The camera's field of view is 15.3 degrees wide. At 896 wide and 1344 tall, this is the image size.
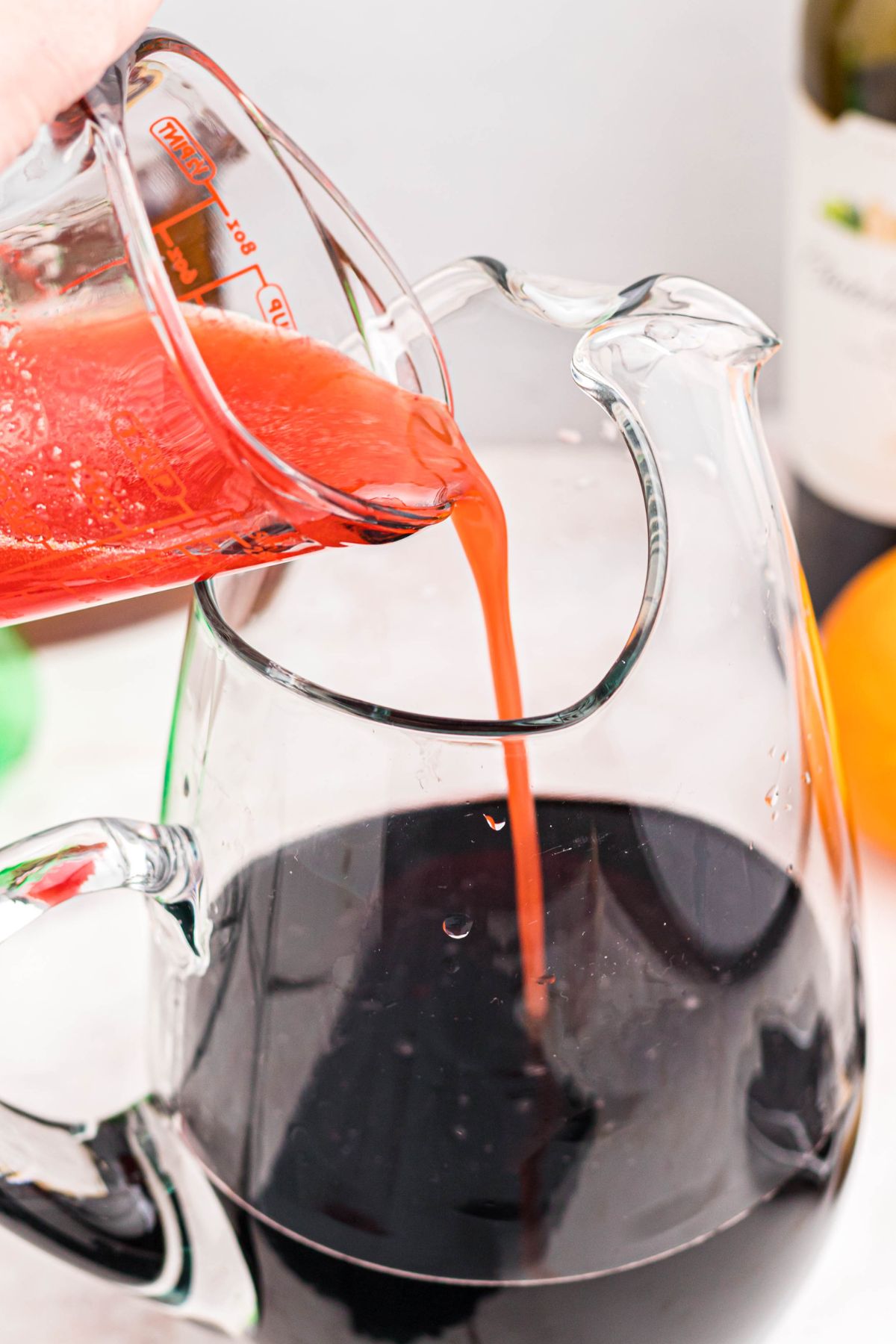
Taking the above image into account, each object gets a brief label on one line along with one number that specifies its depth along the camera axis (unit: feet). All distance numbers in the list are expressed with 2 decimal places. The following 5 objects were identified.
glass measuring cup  2.17
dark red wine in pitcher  2.22
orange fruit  2.96
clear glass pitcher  2.22
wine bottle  3.04
